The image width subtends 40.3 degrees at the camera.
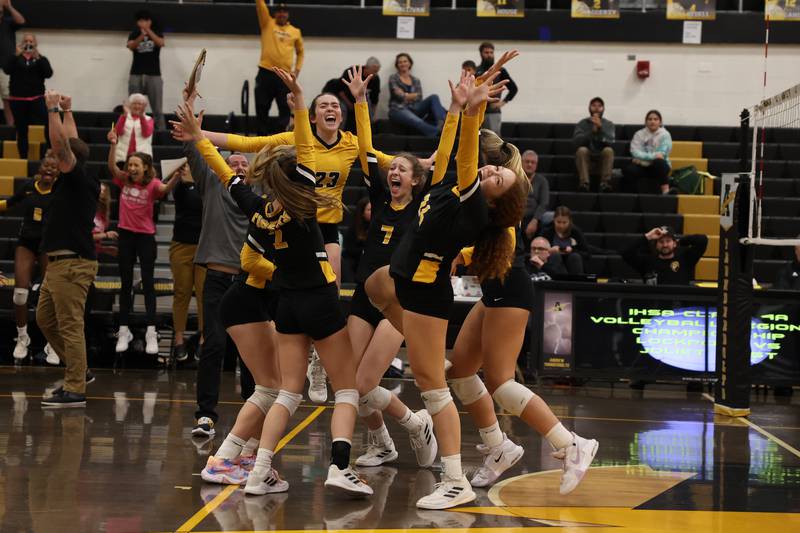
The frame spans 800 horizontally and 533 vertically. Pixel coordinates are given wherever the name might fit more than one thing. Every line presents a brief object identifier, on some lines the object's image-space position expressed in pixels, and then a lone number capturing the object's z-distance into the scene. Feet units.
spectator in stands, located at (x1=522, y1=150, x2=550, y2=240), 46.47
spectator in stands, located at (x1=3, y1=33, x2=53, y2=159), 53.21
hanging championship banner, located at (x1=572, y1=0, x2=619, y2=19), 59.26
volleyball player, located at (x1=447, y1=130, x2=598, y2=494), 20.01
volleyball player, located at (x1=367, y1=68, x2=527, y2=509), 18.75
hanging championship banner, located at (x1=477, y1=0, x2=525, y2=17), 59.67
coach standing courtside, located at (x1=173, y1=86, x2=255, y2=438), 25.17
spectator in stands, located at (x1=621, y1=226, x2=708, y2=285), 39.27
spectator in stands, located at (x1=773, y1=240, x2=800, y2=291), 39.88
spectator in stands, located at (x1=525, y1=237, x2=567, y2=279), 40.29
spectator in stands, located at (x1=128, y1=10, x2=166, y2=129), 56.59
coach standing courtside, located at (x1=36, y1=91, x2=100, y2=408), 28.68
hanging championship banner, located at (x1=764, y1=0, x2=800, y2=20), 58.23
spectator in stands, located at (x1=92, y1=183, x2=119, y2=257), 41.06
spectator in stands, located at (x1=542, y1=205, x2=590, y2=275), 42.52
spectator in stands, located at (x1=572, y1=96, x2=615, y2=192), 51.98
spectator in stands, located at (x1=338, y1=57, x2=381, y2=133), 52.80
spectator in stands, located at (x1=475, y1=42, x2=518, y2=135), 51.29
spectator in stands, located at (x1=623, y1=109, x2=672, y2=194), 52.01
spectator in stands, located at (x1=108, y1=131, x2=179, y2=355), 38.47
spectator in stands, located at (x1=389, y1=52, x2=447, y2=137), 54.80
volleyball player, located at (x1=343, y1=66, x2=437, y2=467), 21.93
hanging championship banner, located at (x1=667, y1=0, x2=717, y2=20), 58.90
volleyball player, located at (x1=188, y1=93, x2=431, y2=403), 23.49
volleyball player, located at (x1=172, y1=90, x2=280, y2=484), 20.65
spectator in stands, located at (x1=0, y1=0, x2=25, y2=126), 56.49
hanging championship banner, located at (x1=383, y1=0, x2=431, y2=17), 59.72
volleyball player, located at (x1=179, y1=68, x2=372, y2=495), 19.35
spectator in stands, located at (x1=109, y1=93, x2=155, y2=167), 48.29
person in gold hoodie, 52.90
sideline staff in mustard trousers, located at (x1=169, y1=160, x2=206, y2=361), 35.86
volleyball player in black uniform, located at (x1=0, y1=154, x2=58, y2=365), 36.76
